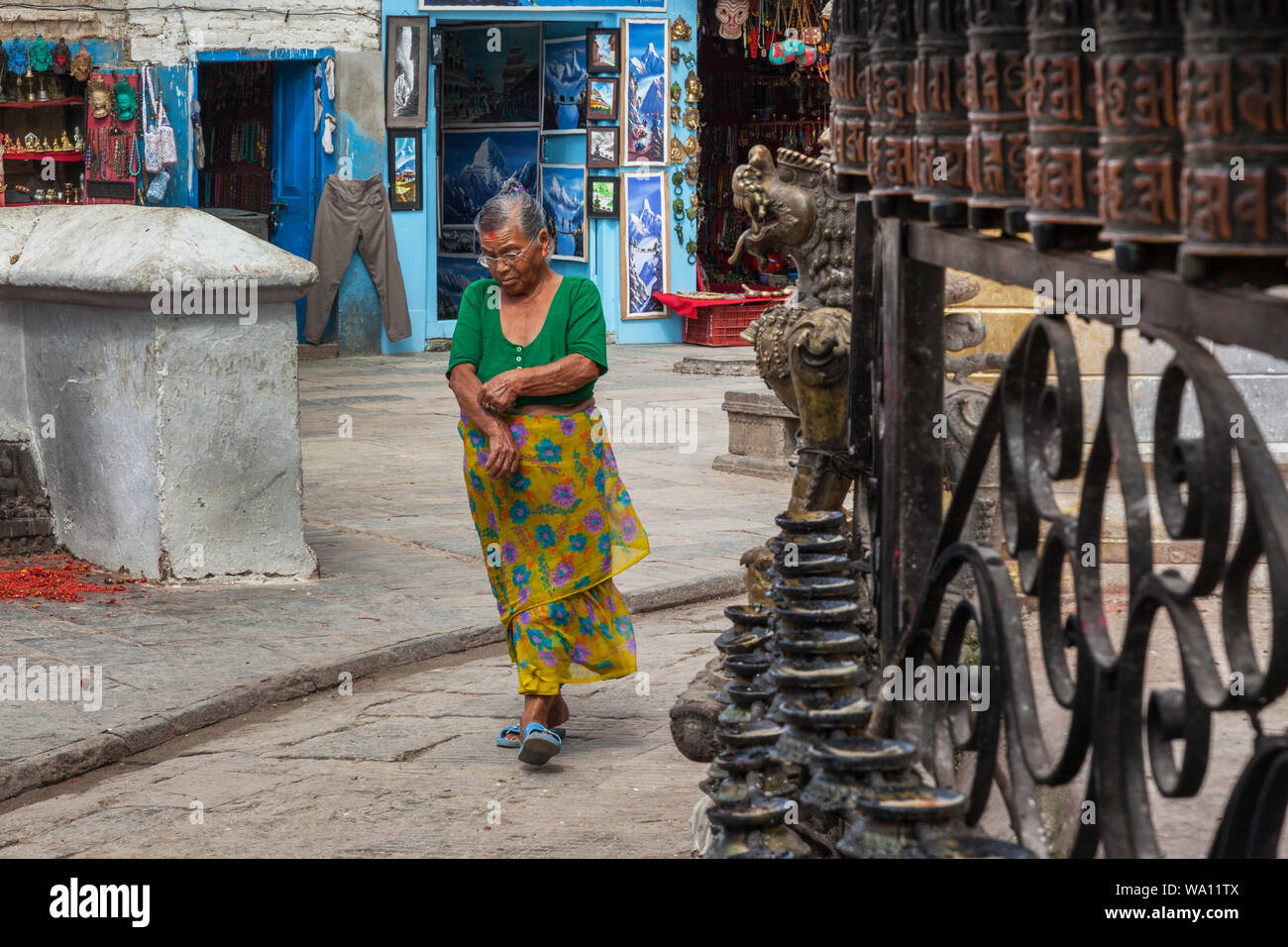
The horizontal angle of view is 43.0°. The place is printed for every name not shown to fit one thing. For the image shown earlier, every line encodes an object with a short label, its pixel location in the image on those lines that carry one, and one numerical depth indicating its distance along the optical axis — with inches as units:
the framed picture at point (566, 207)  681.6
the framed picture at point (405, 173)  637.9
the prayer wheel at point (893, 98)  84.0
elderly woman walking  187.2
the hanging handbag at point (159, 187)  582.9
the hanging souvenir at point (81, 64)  563.2
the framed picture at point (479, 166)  708.0
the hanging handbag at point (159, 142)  578.9
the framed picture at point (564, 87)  674.2
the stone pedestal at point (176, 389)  256.7
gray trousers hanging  623.8
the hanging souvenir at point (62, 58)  561.6
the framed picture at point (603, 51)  658.2
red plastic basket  673.0
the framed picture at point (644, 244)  672.4
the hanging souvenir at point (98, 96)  567.5
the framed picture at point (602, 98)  663.1
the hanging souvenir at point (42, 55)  555.9
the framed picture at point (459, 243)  716.7
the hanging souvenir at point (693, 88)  680.4
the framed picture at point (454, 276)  721.0
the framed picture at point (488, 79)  706.8
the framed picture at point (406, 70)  630.5
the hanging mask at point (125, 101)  573.9
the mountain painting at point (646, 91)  663.1
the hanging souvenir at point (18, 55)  555.2
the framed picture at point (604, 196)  669.3
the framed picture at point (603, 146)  665.0
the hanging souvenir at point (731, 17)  686.5
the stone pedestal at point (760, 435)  384.8
